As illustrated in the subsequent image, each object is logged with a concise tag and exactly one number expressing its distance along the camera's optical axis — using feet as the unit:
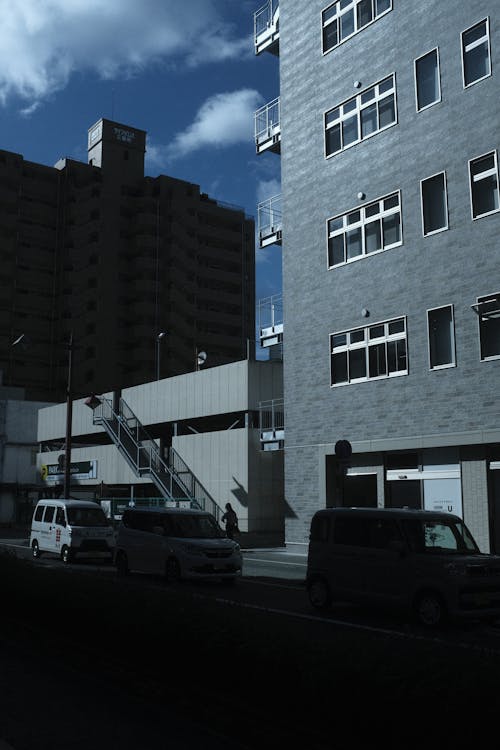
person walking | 97.63
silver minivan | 58.80
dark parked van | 38.91
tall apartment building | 298.76
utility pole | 110.11
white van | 76.13
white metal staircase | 124.06
